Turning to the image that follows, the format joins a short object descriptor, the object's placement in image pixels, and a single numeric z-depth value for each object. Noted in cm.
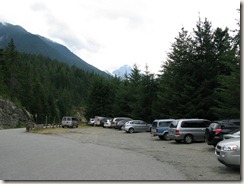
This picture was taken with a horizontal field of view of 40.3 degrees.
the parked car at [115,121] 5188
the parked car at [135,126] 4118
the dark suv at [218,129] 1932
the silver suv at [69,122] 5706
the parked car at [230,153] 1098
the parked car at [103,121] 5714
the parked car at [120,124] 5025
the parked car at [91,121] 6746
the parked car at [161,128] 2936
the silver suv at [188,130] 2505
